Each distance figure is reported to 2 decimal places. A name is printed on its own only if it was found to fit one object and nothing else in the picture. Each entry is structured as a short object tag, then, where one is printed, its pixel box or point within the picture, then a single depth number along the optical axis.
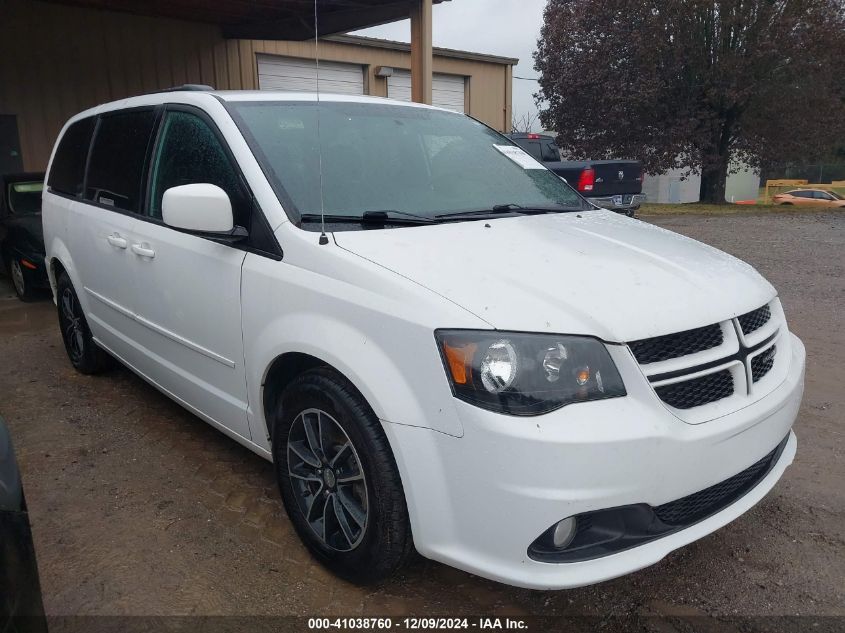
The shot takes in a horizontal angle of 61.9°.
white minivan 2.02
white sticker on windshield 3.67
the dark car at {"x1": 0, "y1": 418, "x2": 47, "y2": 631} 1.52
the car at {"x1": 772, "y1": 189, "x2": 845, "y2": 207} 28.15
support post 9.25
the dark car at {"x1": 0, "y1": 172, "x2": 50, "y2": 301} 7.35
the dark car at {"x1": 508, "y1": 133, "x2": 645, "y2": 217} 11.32
